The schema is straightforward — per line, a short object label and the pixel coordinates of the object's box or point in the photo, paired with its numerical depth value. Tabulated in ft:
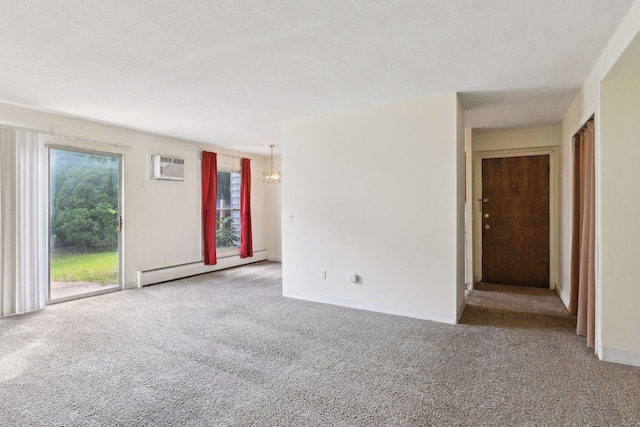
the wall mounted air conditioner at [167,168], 17.85
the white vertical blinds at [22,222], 12.65
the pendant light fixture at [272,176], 20.93
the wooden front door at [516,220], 16.85
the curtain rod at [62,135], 12.70
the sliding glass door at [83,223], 14.48
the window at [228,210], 22.74
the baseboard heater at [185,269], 17.46
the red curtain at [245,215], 23.67
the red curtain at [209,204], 20.76
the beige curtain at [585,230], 9.69
